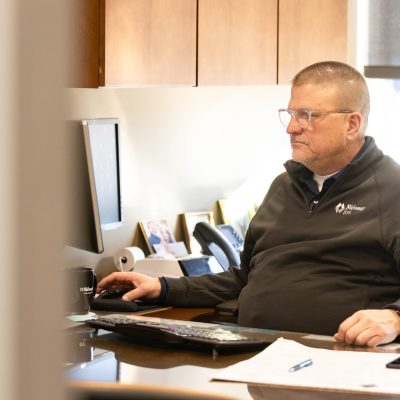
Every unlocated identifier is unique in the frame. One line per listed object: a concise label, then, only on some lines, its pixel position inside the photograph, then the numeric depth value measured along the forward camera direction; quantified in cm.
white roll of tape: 495
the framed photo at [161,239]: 527
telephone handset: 544
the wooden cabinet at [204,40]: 380
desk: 227
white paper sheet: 231
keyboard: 276
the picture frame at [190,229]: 564
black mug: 349
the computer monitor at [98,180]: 379
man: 360
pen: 248
